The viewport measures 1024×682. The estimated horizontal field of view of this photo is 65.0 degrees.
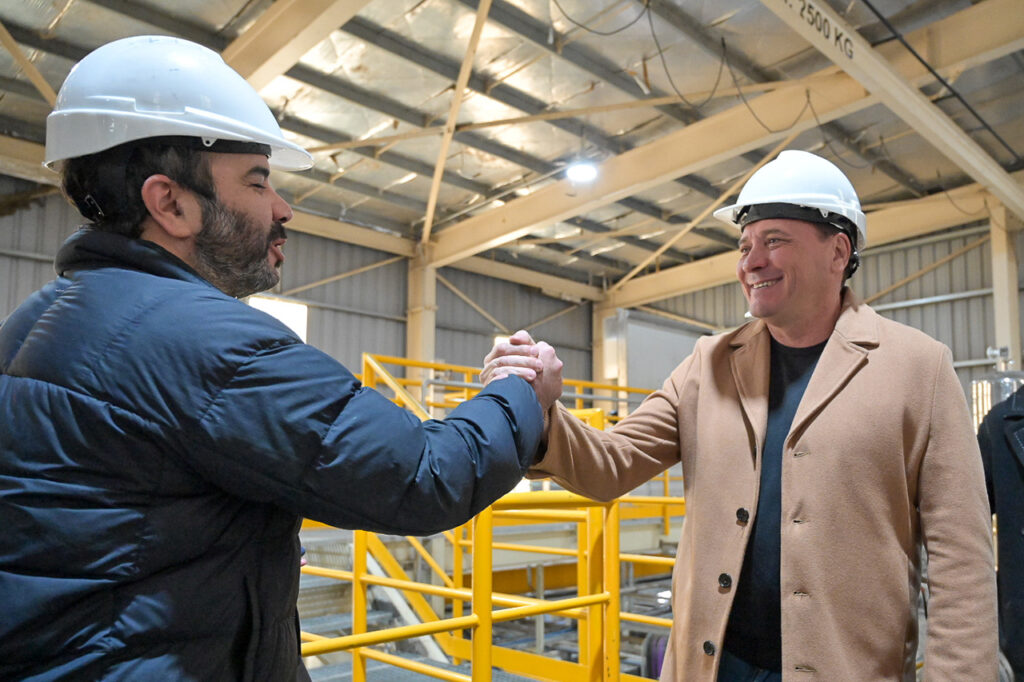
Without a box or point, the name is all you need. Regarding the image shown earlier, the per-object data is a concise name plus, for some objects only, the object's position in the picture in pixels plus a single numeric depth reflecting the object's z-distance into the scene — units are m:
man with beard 1.16
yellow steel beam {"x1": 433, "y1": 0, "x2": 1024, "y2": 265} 7.59
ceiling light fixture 10.16
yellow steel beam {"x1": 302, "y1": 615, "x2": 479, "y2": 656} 2.43
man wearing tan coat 1.77
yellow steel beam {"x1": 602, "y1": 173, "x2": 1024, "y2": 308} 12.14
